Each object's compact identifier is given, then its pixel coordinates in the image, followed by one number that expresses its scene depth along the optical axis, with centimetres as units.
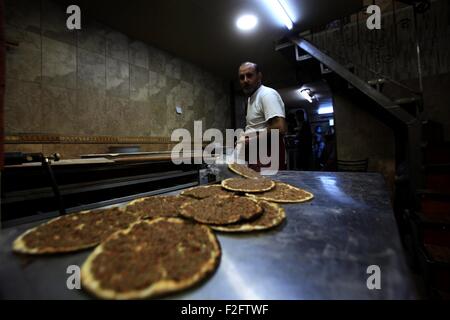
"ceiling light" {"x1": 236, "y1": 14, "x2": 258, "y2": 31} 322
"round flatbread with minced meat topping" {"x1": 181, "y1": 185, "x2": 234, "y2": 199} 143
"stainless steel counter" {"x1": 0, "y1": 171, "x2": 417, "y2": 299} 54
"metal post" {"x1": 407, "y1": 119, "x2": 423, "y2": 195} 207
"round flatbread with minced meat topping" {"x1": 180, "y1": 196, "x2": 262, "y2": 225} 98
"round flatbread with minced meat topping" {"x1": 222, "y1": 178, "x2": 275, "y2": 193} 156
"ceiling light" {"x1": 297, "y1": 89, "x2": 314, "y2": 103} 660
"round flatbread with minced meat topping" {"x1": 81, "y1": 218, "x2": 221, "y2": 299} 57
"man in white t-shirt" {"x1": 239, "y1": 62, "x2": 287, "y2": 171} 229
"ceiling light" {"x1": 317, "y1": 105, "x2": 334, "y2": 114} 997
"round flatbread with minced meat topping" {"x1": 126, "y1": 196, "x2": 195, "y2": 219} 111
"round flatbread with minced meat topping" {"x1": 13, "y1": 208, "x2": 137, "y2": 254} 76
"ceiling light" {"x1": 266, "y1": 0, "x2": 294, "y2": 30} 294
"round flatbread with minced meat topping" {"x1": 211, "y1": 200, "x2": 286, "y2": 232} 90
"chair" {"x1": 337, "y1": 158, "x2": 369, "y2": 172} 391
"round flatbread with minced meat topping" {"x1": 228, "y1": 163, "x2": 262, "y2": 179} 205
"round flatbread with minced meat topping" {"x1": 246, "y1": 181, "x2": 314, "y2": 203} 134
